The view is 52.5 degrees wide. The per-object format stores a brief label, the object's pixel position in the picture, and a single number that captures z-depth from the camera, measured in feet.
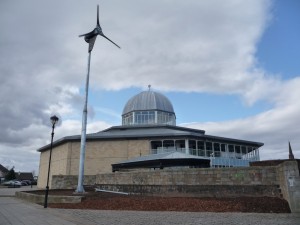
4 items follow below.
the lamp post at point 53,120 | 63.77
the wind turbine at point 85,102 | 71.28
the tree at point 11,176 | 309.63
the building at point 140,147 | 136.36
